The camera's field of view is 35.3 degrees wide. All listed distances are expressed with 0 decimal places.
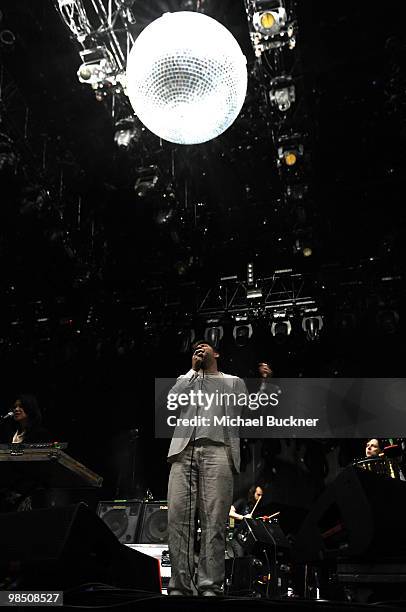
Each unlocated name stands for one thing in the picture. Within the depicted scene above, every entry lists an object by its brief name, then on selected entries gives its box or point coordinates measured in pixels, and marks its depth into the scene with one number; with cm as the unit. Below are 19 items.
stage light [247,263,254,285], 801
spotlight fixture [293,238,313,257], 725
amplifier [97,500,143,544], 594
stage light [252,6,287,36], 455
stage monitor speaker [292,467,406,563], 187
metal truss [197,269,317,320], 786
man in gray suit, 317
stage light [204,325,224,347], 802
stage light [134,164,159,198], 632
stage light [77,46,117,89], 486
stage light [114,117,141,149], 570
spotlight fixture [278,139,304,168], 595
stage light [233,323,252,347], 798
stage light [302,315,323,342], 776
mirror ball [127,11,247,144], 339
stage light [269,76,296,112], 526
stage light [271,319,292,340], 788
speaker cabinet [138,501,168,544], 582
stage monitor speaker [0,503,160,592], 169
